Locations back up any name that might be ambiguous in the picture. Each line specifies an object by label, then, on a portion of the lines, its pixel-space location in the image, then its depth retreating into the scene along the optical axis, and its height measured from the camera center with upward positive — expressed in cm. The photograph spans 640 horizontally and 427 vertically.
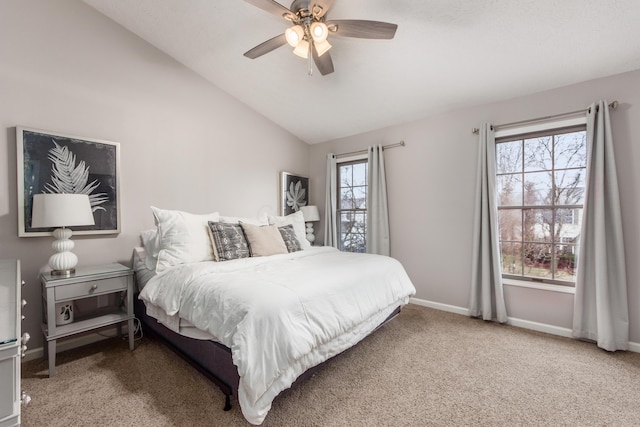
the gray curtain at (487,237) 281 -29
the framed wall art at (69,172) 214 +34
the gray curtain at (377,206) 364 +5
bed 140 -58
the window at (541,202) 259 +6
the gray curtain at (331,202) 421 +13
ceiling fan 181 +127
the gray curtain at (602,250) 225 -35
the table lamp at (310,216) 421 -9
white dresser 77 -45
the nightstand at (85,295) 193 -62
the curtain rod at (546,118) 232 +86
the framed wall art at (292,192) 413 +28
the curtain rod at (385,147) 355 +84
